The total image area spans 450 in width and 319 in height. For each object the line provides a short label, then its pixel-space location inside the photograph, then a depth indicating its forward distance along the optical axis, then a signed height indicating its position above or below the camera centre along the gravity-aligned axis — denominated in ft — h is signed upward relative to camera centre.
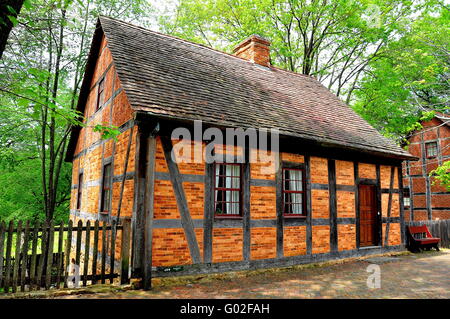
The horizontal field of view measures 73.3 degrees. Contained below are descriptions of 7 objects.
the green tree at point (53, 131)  47.84 +10.48
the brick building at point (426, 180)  64.28 +3.47
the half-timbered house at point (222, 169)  21.77 +2.21
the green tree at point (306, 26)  57.67 +34.35
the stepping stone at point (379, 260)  30.78 -6.79
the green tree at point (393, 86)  58.29 +22.98
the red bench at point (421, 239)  37.40 -5.55
